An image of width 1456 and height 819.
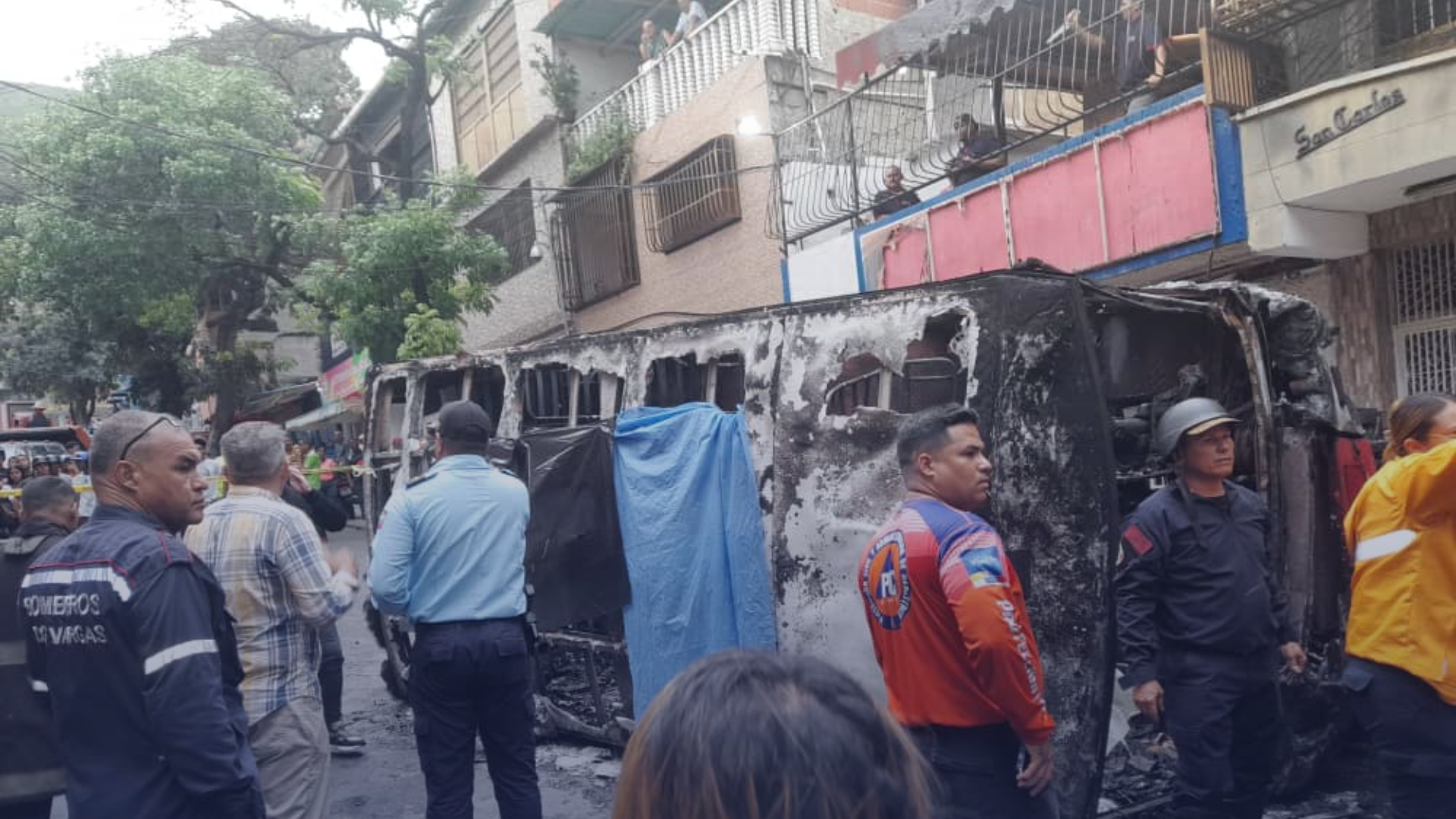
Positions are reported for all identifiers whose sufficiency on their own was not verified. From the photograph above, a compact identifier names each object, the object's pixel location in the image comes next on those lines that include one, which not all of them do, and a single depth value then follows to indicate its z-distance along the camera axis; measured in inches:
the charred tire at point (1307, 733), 180.1
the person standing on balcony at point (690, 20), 534.9
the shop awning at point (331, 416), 907.4
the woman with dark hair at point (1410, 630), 112.8
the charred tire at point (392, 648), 253.4
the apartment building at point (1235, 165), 272.2
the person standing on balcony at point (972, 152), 381.4
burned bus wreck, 141.2
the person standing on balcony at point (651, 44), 565.0
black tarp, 202.7
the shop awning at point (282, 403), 1037.2
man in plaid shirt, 125.5
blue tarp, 180.9
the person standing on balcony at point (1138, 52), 322.0
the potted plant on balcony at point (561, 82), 604.7
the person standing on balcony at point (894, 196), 408.9
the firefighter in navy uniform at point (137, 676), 90.8
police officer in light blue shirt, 145.5
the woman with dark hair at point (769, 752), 39.8
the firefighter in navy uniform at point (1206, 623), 130.5
